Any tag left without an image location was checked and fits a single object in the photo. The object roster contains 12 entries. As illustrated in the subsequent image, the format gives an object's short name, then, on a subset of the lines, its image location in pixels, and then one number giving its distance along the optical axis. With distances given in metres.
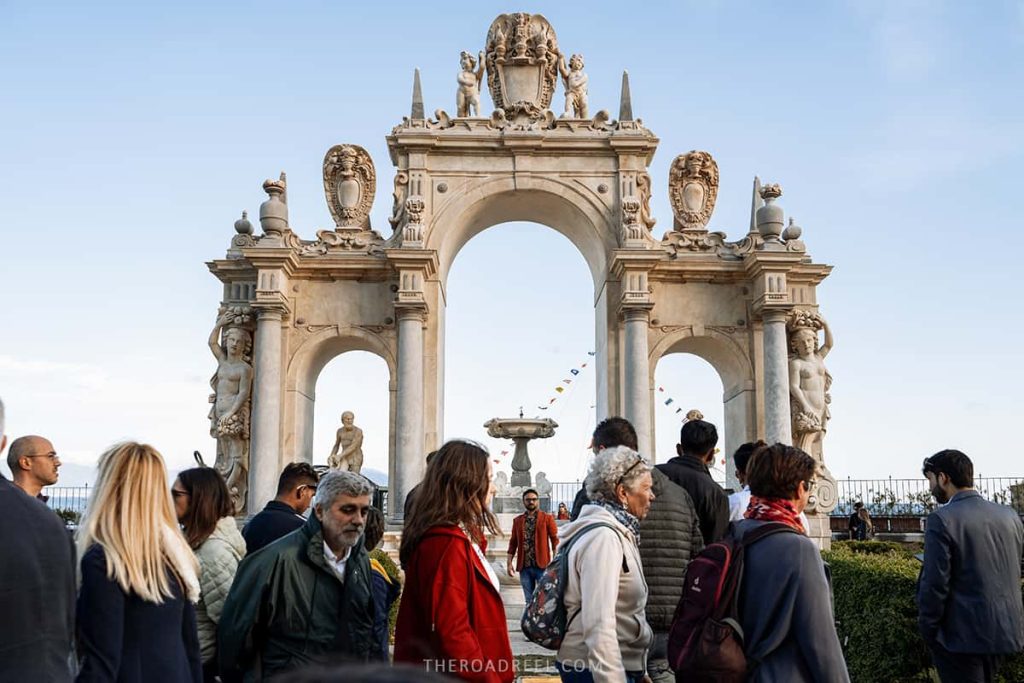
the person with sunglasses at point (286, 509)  5.82
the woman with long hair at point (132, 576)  3.85
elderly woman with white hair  4.51
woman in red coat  4.29
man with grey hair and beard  4.40
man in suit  6.06
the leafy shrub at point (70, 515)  23.32
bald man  5.74
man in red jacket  12.82
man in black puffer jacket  6.25
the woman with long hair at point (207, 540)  5.12
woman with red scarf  4.10
